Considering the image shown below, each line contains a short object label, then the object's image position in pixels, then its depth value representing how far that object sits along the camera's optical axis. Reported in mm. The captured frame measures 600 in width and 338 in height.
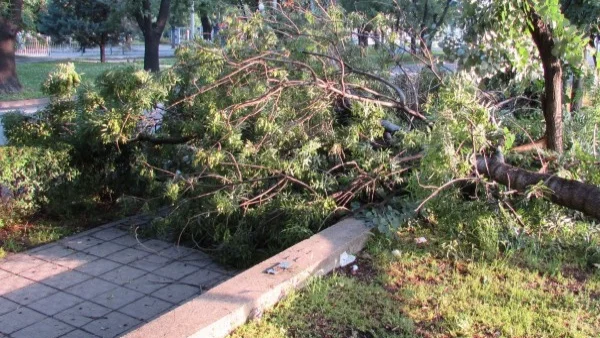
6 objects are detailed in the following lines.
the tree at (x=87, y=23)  35781
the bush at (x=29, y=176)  5988
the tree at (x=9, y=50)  18453
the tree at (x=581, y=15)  5852
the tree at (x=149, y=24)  22750
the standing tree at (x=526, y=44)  4363
